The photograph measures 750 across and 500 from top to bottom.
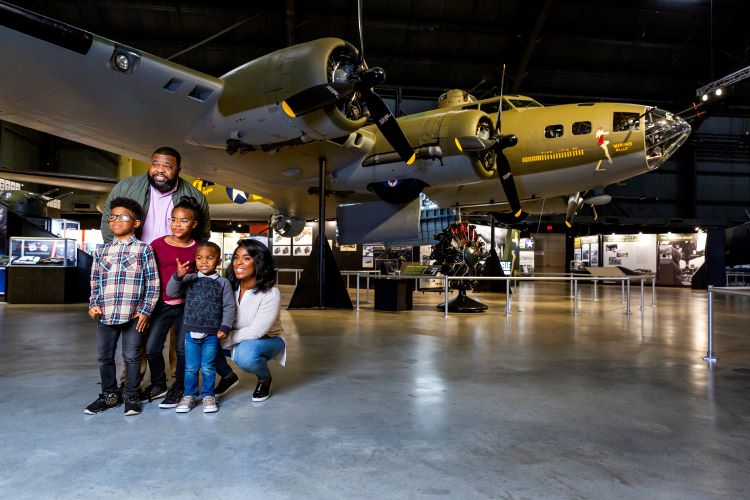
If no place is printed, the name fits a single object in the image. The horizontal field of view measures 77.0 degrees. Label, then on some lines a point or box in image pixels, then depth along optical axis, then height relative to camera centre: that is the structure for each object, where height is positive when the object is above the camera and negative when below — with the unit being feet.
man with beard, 11.83 +1.76
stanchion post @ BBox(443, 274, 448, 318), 31.44 -2.72
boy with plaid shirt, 10.55 -0.77
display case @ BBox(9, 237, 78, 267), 39.47 +0.85
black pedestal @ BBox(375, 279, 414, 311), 36.19 -2.52
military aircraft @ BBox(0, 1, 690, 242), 22.45 +7.92
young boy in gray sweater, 10.90 -1.26
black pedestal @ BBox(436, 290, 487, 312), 36.10 -3.37
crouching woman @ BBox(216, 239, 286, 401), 11.55 -1.26
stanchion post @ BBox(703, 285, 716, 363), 17.92 -2.78
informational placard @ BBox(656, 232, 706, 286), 85.15 +0.93
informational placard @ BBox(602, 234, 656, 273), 91.54 +2.30
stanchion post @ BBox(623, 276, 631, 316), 34.59 -2.88
